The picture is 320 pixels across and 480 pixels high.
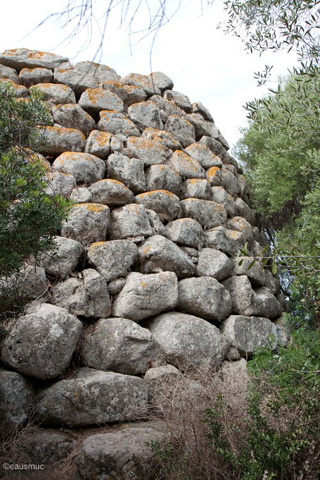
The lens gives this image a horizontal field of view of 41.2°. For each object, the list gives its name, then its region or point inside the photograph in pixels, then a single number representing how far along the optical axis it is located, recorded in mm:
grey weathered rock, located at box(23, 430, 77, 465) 4426
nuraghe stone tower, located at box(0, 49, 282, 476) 4977
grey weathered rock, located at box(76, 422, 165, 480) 3891
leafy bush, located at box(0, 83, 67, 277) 3711
